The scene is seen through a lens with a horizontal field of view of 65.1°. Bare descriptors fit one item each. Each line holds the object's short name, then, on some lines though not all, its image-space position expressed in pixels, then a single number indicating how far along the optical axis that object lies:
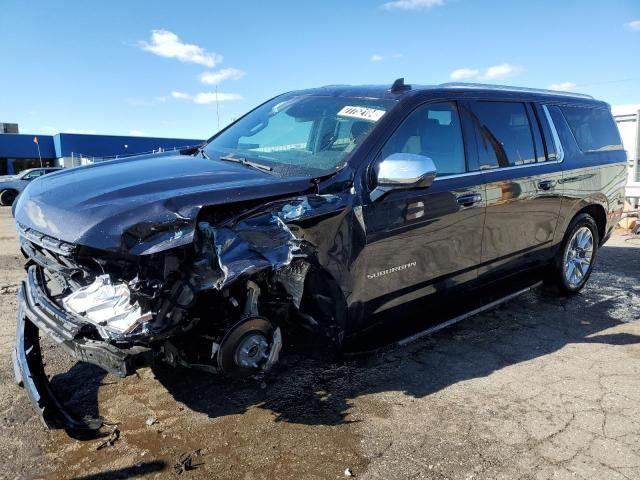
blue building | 36.53
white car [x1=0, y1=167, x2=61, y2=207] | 19.61
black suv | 2.47
